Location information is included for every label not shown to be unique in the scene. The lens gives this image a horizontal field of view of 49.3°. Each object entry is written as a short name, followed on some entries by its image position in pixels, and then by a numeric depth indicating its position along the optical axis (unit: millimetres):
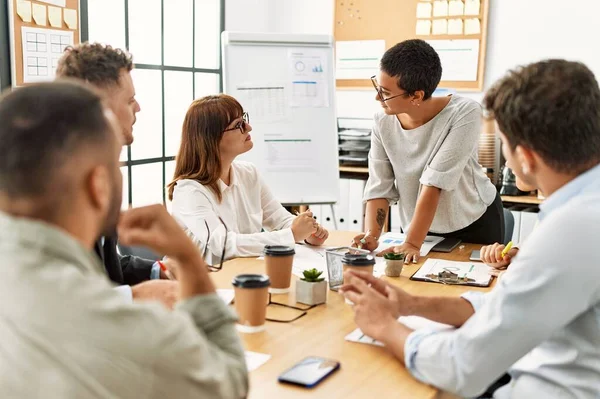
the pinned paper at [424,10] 4609
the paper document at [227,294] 1680
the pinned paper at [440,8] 4559
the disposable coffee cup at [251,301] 1479
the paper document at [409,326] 1441
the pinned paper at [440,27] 4586
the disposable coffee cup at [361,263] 1754
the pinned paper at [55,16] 3096
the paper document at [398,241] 2375
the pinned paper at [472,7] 4469
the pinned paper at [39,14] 3012
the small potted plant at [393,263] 1983
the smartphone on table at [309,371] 1199
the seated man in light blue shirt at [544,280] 1173
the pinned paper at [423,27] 4625
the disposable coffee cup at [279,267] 1788
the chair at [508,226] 2980
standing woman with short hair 2518
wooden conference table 1184
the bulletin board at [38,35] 2949
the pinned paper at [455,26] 4531
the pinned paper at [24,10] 2934
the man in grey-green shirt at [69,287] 768
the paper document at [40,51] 3004
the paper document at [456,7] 4508
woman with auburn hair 2285
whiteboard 3770
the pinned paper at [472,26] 4484
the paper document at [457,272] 1946
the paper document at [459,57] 4535
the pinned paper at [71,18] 3199
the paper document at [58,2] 3079
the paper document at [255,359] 1285
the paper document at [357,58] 4863
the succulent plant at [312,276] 1725
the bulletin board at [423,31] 4512
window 3875
